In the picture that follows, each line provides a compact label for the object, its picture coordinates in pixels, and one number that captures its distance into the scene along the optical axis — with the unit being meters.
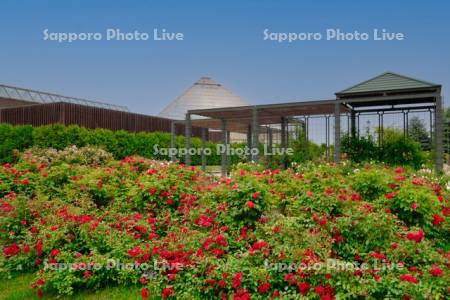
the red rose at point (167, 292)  3.83
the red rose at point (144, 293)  3.89
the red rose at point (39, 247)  4.80
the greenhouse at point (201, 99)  53.66
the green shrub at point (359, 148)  14.45
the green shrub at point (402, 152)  13.90
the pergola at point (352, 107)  12.58
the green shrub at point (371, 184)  5.52
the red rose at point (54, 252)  4.55
